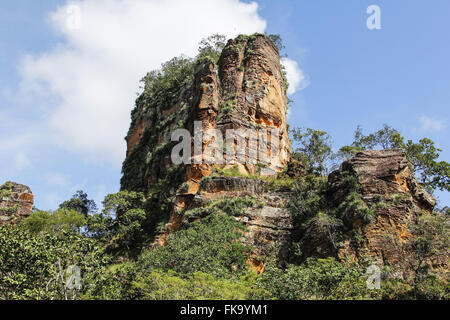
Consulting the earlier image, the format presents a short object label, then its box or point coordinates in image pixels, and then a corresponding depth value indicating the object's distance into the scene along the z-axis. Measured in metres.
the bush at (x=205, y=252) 22.62
